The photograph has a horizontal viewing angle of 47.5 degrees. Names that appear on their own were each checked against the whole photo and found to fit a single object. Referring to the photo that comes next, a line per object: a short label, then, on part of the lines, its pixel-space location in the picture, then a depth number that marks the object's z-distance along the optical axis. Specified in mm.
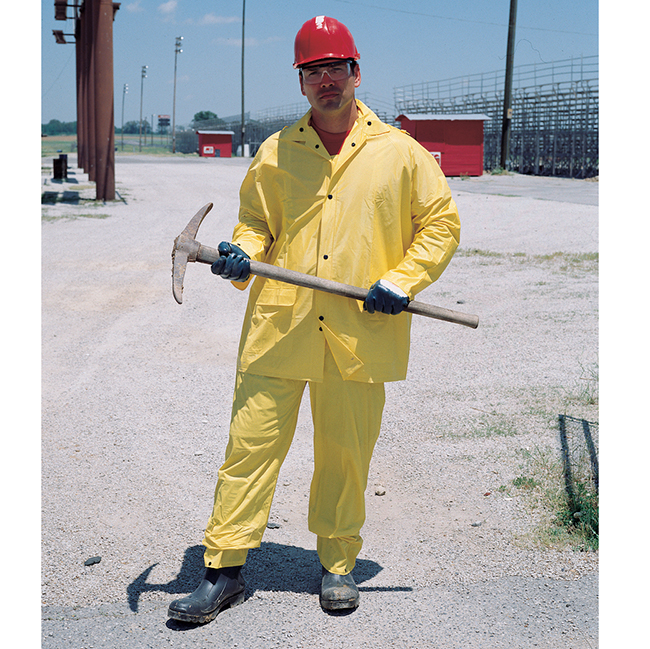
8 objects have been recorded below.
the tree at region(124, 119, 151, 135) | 125288
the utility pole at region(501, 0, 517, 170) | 26650
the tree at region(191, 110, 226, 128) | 62131
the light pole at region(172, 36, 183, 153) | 59688
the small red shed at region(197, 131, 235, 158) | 49094
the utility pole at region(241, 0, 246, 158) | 47156
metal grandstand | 27500
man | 2639
